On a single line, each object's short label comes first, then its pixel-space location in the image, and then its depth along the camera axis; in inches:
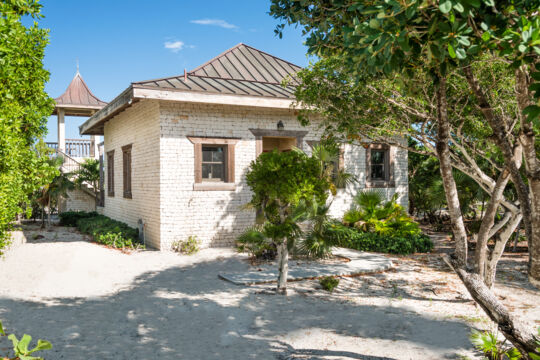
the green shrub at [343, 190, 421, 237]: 458.6
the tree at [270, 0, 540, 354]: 97.0
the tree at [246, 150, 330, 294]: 249.3
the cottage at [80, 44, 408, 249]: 427.8
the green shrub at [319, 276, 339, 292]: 280.1
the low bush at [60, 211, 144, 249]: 450.0
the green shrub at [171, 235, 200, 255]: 426.6
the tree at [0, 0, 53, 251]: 164.9
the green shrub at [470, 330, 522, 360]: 159.5
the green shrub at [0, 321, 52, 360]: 79.0
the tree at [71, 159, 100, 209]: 711.1
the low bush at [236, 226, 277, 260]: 364.8
